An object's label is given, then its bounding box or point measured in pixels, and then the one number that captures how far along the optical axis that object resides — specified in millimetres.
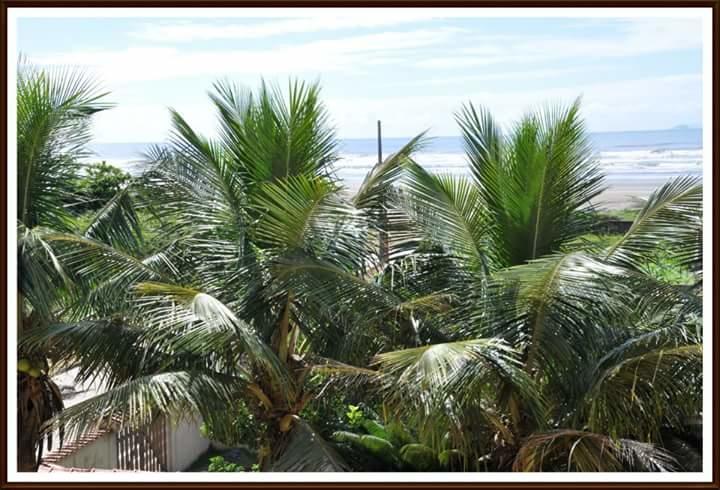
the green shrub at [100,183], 6720
